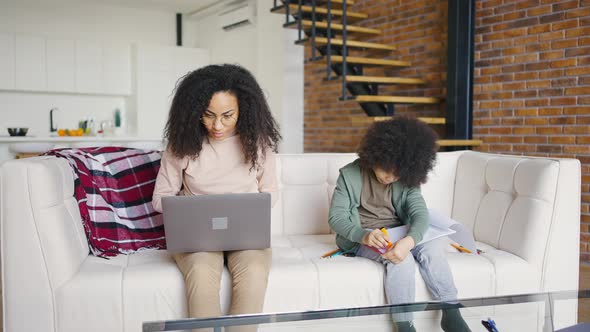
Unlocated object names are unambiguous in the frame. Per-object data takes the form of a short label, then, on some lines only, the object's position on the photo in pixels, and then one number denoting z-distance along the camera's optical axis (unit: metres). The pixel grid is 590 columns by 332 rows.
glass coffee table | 1.28
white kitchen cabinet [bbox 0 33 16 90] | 6.60
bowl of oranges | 6.74
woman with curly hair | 2.05
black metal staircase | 4.73
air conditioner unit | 6.71
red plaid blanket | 2.13
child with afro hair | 1.99
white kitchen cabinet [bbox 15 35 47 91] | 6.70
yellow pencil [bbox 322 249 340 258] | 2.18
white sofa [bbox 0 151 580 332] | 1.79
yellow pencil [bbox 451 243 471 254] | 2.24
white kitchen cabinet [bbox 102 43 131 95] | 7.34
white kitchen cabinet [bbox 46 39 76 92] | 6.92
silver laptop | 1.80
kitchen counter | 6.11
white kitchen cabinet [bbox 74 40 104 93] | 7.12
